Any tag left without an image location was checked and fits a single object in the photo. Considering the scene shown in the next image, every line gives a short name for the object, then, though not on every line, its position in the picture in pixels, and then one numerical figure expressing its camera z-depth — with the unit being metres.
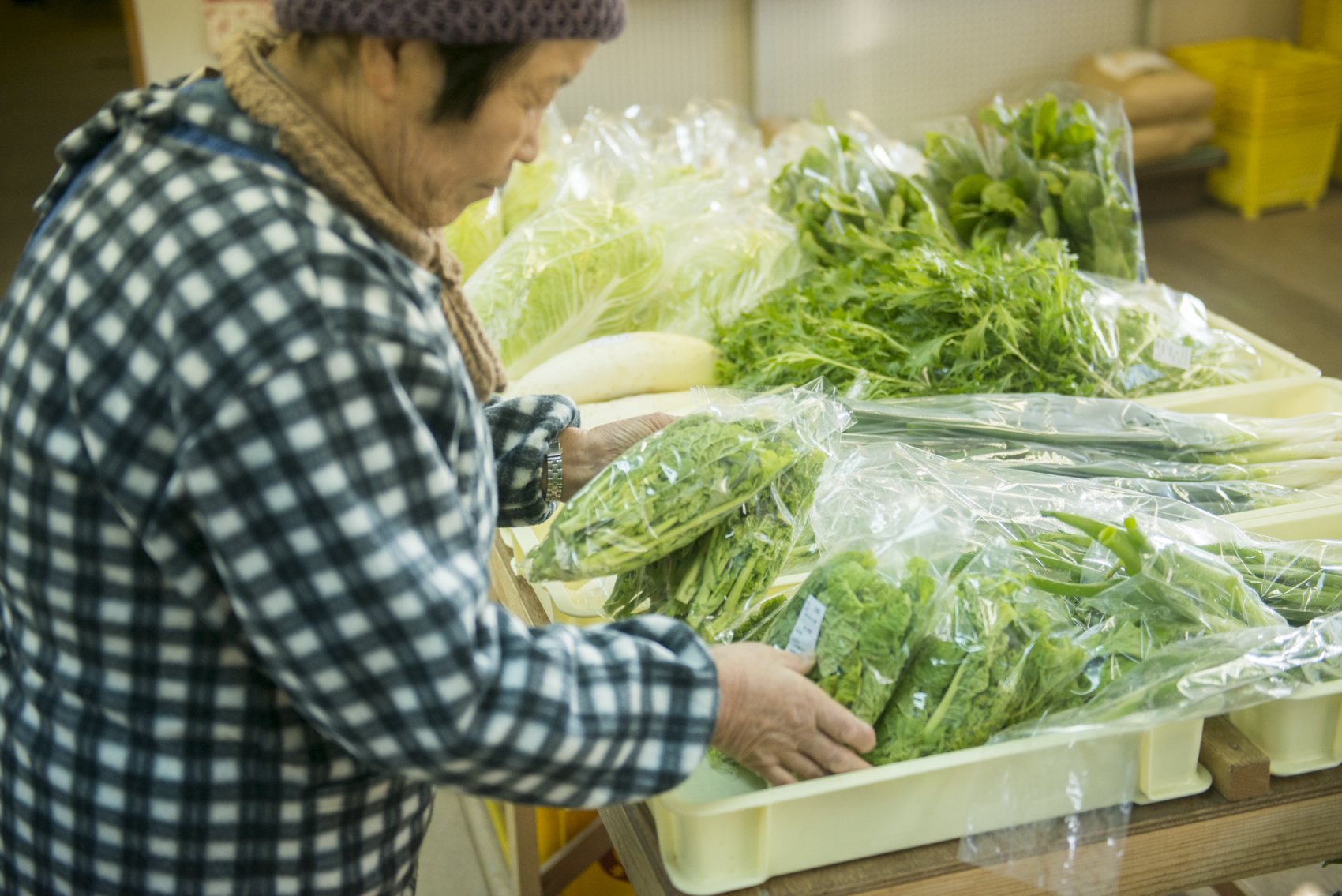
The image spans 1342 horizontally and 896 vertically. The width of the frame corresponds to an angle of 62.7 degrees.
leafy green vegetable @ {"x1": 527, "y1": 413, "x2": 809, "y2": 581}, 1.17
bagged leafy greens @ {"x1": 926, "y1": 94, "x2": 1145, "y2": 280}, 2.25
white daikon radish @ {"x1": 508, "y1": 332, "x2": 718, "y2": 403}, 2.08
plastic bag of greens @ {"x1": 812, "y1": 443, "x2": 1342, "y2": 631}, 1.19
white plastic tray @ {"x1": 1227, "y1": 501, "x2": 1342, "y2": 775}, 1.10
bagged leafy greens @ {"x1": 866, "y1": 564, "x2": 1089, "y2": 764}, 1.05
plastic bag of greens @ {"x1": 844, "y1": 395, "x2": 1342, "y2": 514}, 1.57
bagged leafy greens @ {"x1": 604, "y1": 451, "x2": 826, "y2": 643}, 1.23
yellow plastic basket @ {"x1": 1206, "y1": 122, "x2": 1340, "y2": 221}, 4.54
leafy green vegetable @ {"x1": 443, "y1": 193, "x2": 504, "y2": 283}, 2.62
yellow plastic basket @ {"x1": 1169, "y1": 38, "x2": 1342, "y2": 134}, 4.44
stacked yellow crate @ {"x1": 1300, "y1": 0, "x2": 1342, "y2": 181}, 4.90
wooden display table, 1.05
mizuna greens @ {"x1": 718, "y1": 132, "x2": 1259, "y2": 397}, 1.82
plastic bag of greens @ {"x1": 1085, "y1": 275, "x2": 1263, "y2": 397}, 1.93
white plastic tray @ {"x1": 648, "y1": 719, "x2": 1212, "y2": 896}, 1.00
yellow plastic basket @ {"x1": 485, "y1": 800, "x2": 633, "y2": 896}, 1.95
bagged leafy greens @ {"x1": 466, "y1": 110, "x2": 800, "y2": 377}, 2.29
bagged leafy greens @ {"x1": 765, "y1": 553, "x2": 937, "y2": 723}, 1.05
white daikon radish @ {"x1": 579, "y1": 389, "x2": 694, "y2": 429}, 1.98
